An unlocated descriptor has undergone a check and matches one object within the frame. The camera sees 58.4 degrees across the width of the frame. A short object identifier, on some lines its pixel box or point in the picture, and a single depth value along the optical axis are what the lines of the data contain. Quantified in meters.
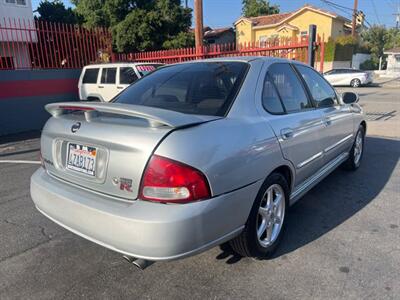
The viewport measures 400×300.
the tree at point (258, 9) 52.72
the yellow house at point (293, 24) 38.38
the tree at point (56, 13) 27.80
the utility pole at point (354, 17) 35.09
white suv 10.34
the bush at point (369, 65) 40.38
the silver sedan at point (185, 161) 2.16
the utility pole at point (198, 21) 11.94
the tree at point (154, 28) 21.69
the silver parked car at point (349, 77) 25.25
